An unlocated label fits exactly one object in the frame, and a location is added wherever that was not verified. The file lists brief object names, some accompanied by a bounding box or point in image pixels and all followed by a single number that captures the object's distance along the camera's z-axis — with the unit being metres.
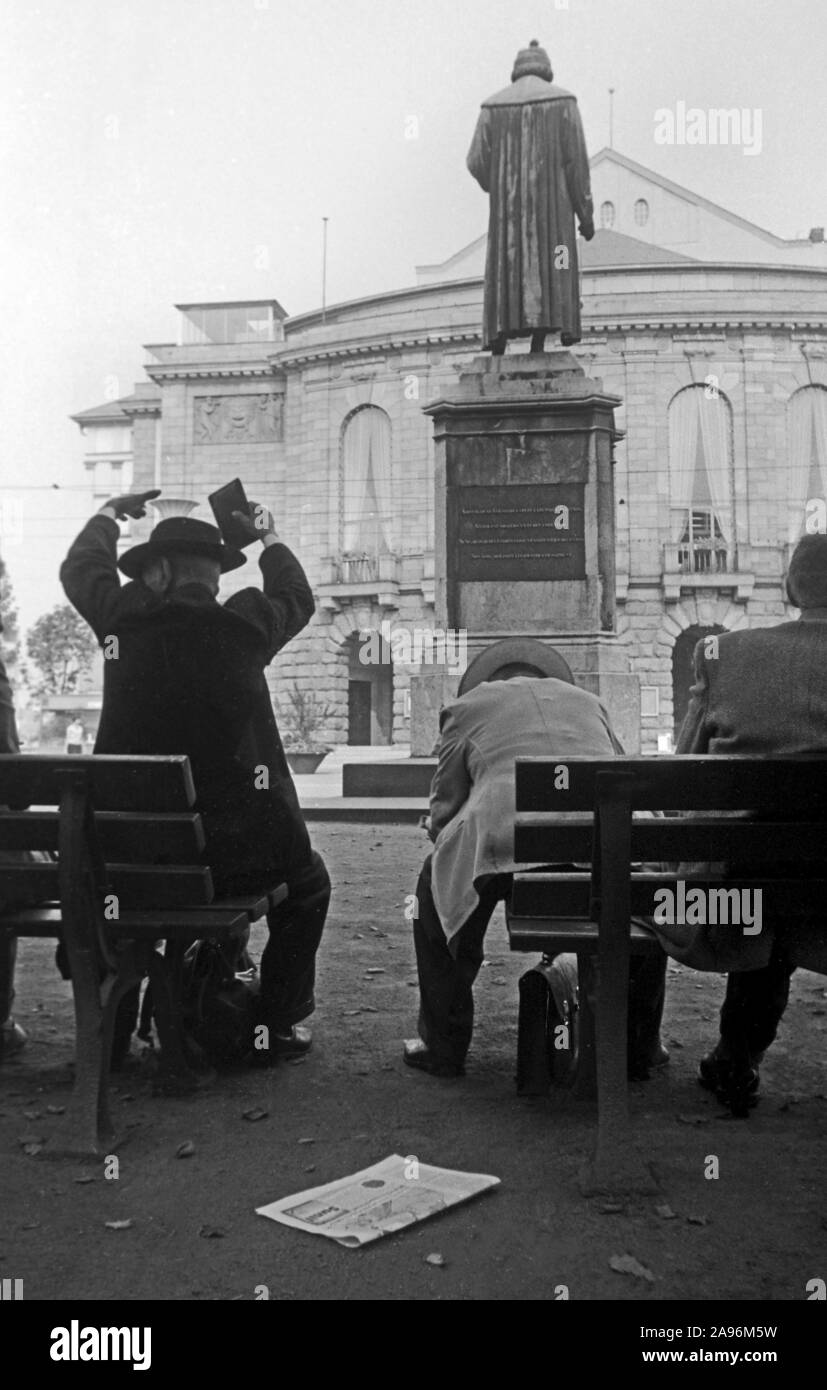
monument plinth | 10.24
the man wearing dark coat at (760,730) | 3.41
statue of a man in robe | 11.38
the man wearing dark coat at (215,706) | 3.93
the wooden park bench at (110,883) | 3.38
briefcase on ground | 3.67
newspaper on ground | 2.72
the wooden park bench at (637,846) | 3.08
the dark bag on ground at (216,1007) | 3.95
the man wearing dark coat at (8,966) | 4.14
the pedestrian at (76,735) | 28.13
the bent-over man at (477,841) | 3.75
